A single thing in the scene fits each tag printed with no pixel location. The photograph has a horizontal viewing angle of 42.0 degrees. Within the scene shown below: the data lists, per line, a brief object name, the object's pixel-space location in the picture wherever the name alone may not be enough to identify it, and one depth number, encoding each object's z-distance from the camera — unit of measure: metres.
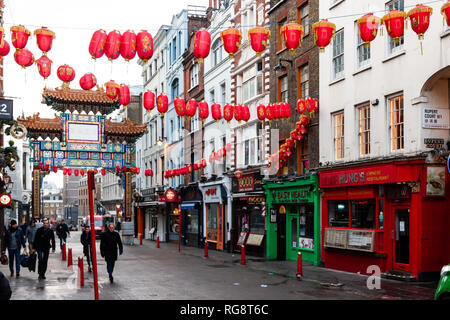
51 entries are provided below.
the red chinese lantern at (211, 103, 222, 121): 26.18
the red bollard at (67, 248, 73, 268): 23.67
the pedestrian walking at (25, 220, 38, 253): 20.78
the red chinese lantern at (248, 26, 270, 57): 15.73
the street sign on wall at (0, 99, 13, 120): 19.20
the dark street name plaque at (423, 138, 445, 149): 18.06
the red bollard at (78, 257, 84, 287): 17.14
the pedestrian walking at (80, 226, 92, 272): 22.17
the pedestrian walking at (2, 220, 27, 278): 19.27
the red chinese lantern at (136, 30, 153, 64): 16.60
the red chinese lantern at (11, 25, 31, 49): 16.86
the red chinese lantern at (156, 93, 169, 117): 23.80
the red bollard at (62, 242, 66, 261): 28.10
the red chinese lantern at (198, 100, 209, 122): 25.98
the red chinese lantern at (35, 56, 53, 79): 21.67
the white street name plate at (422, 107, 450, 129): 18.11
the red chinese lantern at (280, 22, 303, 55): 15.37
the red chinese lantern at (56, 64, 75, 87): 23.75
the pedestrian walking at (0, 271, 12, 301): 7.68
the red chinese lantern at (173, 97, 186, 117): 24.73
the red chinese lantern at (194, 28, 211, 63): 16.17
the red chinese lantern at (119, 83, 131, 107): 27.41
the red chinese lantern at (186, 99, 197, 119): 25.02
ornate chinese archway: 41.09
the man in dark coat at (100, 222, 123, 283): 17.97
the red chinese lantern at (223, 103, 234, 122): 25.16
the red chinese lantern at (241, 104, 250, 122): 25.69
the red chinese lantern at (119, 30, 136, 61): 16.64
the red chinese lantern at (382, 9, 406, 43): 14.01
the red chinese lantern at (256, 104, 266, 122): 24.12
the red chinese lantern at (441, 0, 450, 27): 12.83
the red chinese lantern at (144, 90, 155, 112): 25.45
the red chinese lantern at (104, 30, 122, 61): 16.66
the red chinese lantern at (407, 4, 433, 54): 13.57
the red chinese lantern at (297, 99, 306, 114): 23.78
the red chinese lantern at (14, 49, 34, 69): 19.14
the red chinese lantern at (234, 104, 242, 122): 25.62
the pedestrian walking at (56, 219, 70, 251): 36.01
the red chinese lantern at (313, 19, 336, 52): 14.91
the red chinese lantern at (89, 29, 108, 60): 16.70
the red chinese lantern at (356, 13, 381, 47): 14.67
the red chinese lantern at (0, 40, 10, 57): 16.69
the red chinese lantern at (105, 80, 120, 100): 27.06
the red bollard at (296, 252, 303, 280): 19.35
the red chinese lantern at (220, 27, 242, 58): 15.89
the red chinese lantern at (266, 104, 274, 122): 23.89
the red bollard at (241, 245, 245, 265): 25.10
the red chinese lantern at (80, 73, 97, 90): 26.34
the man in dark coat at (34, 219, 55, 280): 18.77
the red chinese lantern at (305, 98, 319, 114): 23.67
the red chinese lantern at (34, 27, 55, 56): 17.19
